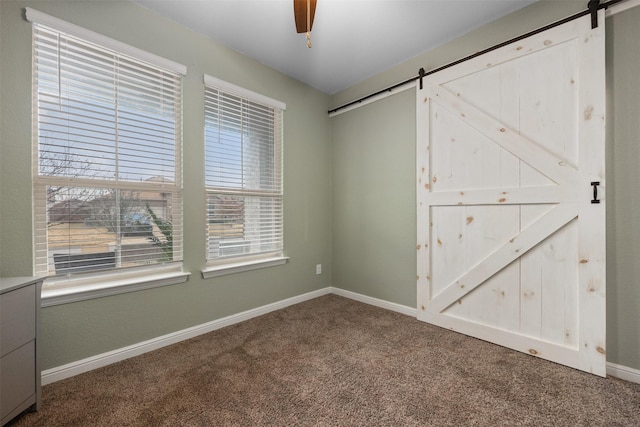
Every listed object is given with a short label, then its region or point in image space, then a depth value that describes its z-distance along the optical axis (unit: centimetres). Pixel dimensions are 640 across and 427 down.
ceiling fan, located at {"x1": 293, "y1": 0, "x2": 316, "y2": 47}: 156
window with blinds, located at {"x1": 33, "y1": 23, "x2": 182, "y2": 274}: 174
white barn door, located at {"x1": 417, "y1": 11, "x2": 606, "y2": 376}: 182
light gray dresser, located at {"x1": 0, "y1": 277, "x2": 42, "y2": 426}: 131
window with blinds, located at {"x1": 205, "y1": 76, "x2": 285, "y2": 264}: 254
